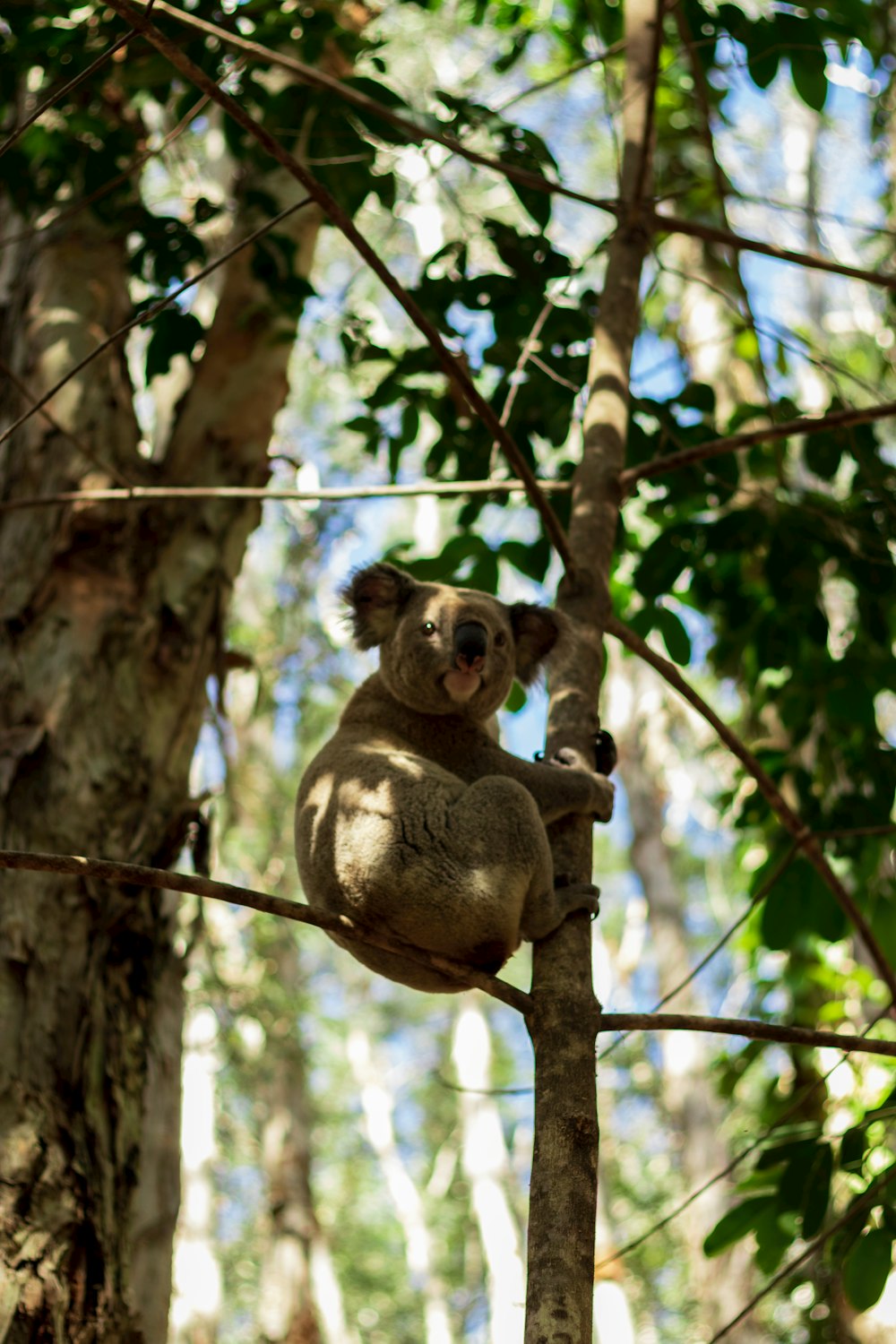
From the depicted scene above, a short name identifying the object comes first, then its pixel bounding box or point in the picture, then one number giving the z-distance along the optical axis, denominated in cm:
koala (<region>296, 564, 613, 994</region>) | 275
